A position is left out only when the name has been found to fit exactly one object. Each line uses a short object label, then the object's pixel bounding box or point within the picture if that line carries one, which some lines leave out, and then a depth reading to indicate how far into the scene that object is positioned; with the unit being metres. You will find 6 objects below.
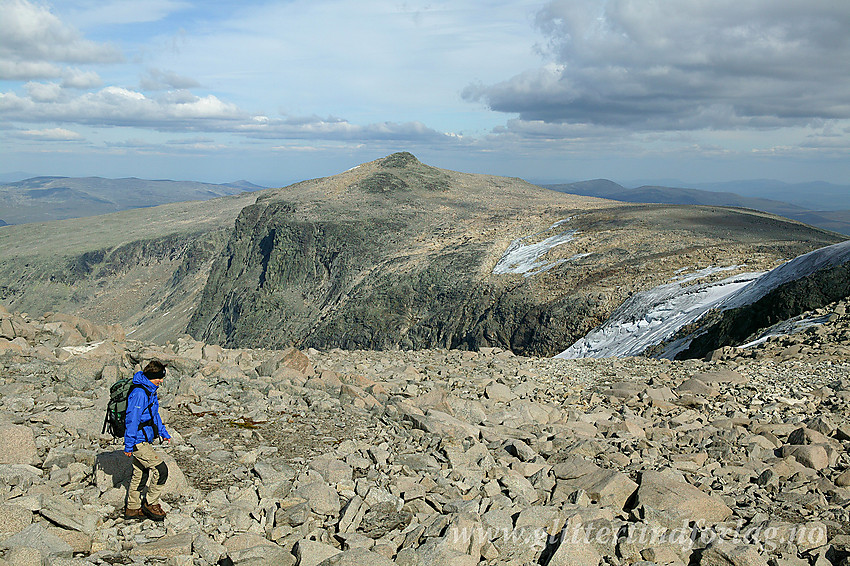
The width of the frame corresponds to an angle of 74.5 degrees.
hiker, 6.45
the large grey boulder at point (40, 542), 5.48
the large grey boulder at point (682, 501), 6.57
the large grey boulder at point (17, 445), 7.30
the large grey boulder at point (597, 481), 7.07
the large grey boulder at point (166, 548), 5.75
